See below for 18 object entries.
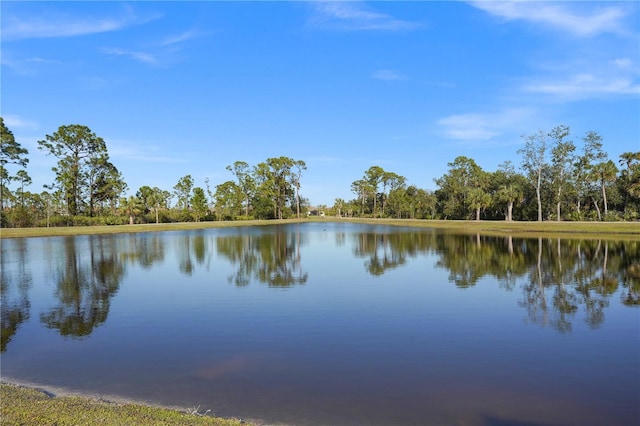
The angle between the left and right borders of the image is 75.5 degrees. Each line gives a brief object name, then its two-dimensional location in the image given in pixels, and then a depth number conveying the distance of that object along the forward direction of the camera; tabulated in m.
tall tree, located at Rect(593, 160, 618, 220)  67.94
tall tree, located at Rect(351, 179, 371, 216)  128.51
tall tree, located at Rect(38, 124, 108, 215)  77.75
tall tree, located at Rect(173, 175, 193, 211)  107.56
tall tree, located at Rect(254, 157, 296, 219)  115.56
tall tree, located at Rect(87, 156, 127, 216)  82.81
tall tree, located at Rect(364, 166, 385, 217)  123.19
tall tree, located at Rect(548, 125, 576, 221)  74.31
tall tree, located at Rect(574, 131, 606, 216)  73.44
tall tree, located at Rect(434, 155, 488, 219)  92.44
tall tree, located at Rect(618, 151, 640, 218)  64.56
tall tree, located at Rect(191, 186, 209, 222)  100.88
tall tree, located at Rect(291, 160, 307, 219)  120.59
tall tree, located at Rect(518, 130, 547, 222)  74.75
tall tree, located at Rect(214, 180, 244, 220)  108.62
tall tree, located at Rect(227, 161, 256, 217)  115.25
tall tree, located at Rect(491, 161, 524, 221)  78.31
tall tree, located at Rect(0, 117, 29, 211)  61.34
